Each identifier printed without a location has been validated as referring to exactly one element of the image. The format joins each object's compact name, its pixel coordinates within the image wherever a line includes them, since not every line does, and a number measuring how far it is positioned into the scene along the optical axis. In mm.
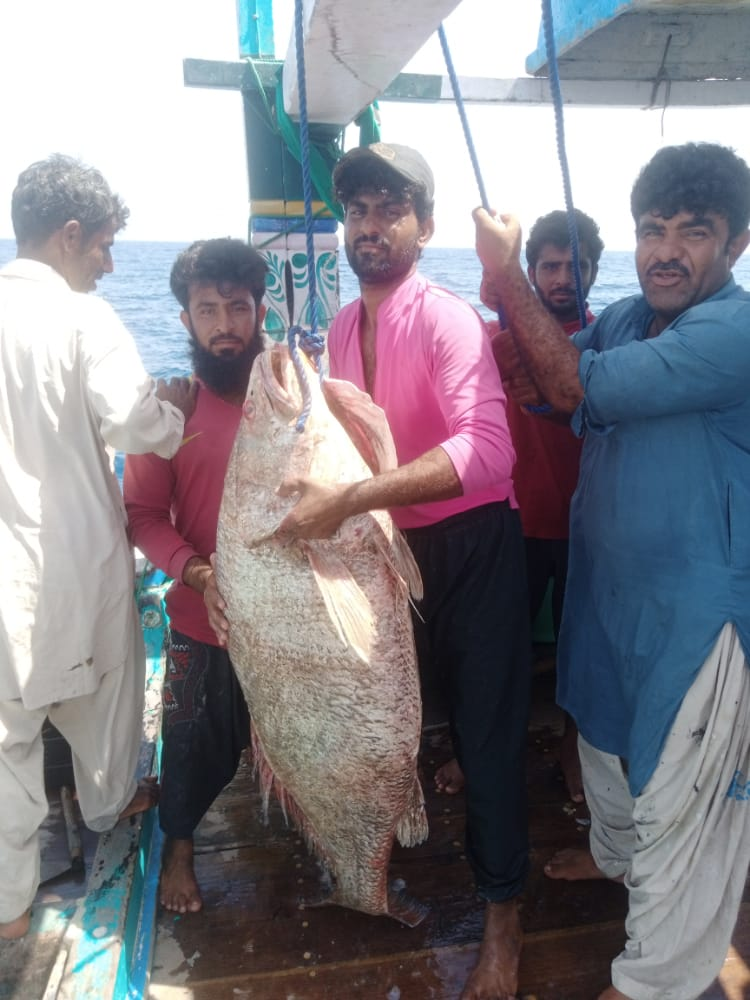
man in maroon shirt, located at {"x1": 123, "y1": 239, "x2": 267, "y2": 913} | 2814
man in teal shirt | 2037
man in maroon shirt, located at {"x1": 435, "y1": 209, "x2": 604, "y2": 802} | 3465
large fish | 2133
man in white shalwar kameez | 2426
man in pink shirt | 2316
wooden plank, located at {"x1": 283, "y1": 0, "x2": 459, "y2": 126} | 2500
